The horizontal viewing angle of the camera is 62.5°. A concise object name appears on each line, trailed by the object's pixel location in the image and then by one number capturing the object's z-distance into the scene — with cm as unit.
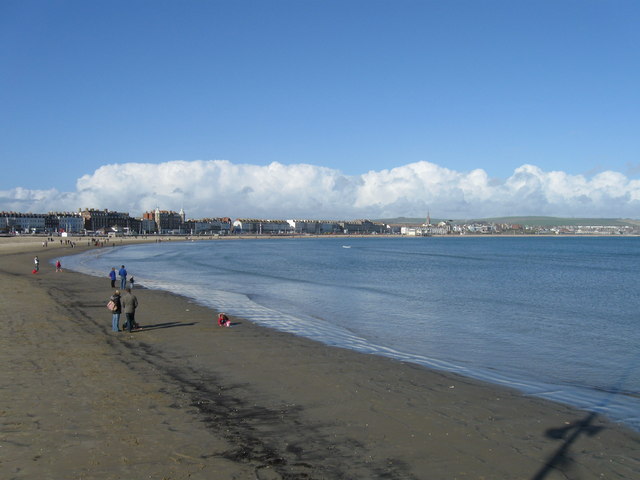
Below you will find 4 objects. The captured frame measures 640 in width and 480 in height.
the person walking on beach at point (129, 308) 1549
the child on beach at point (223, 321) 1735
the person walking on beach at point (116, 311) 1519
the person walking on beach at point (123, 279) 2709
